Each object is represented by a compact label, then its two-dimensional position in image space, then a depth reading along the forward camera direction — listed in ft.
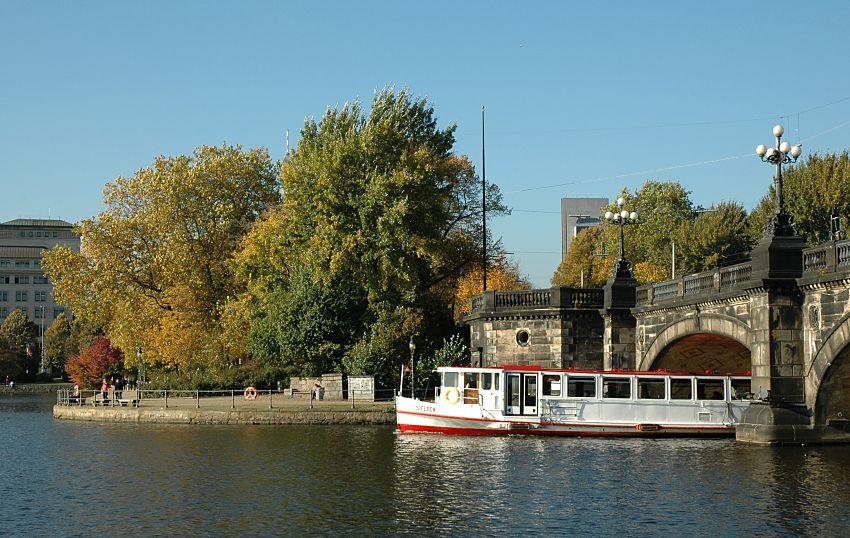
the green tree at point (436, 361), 199.00
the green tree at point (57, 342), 483.10
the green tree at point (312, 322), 209.36
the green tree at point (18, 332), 489.26
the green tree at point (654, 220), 320.09
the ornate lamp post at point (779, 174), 122.21
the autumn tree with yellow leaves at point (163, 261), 240.73
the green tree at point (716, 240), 290.76
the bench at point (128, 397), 200.03
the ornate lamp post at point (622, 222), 164.25
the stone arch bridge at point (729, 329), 121.49
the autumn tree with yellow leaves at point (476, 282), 254.68
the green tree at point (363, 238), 205.67
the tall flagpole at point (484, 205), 216.33
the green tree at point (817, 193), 248.73
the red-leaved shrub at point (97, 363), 337.52
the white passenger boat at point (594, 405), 150.30
